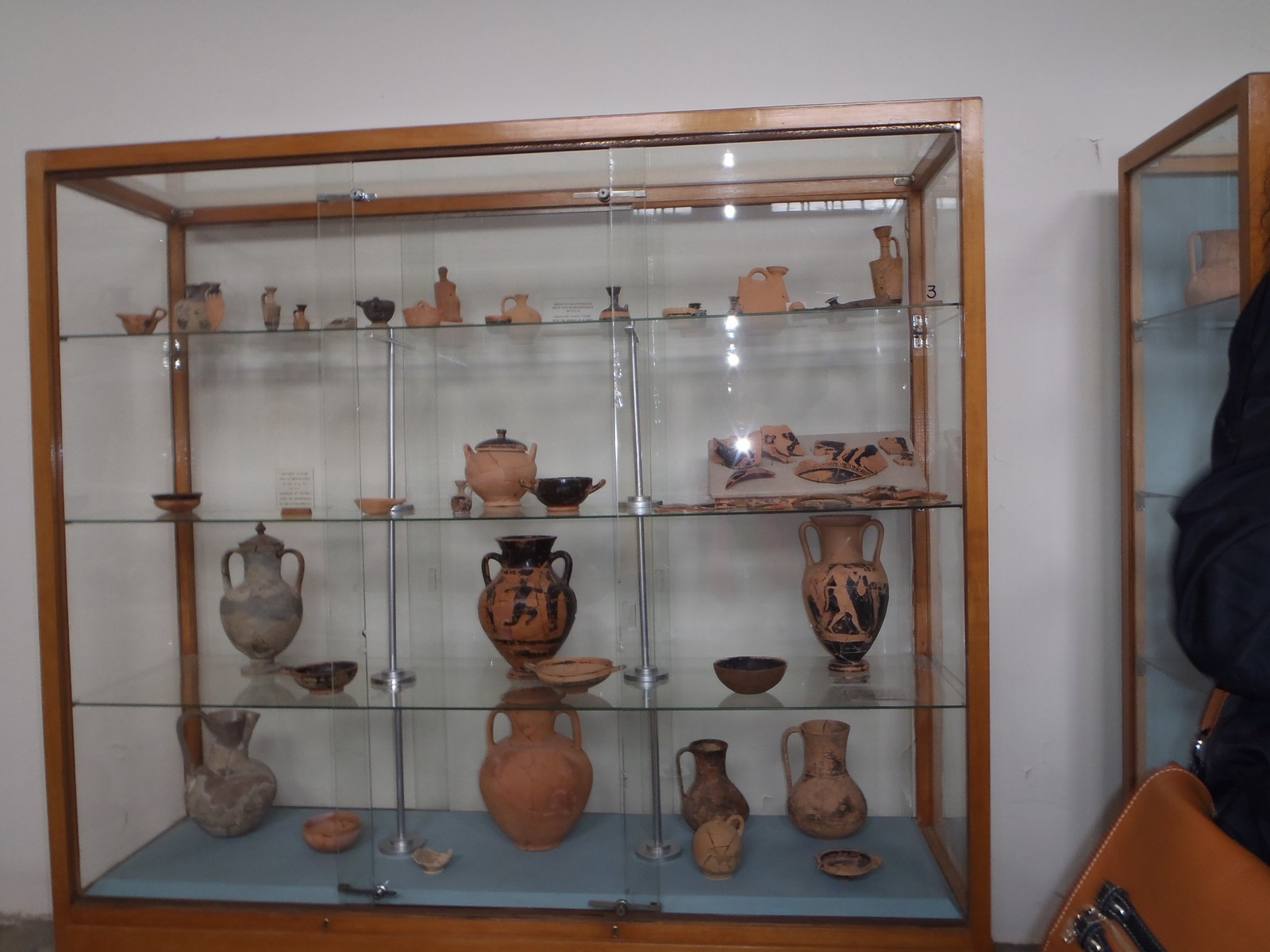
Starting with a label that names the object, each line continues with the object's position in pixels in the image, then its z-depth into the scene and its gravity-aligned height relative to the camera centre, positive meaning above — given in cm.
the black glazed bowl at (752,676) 187 -45
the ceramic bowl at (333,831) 195 -78
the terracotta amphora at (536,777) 194 -66
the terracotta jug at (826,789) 196 -71
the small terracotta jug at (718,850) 185 -78
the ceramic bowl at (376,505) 194 -10
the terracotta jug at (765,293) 192 +32
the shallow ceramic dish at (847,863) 185 -83
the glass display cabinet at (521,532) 182 -16
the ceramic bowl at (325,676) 200 -46
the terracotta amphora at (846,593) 188 -29
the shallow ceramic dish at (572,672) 191 -44
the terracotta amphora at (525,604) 193 -30
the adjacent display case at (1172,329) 149 +21
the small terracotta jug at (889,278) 187 +34
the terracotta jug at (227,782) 205 -70
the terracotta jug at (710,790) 196 -71
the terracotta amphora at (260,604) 205 -31
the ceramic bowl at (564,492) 191 -7
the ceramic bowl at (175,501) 203 -8
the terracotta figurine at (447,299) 202 +34
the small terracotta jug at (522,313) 200 +31
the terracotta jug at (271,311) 203 +33
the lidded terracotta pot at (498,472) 195 -3
